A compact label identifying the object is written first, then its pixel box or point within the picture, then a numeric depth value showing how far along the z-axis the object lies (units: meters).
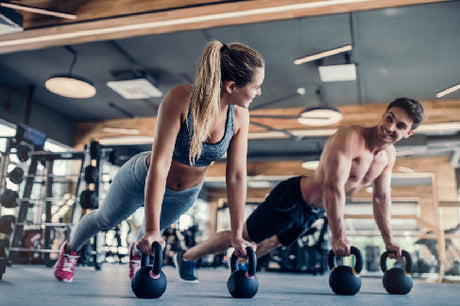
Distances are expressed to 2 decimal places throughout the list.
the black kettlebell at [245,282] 1.49
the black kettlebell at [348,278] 1.77
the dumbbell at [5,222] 2.93
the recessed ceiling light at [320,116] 4.99
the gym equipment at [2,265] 2.03
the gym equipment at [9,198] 3.32
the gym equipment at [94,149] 4.45
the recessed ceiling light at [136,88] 5.29
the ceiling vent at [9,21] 3.45
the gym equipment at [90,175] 4.38
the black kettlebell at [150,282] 1.33
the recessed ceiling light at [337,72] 4.59
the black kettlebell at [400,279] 1.94
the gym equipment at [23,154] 3.05
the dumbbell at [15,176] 2.90
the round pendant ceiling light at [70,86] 4.37
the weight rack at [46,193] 4.63
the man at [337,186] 2.00
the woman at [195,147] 1.37
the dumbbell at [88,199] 4.31
